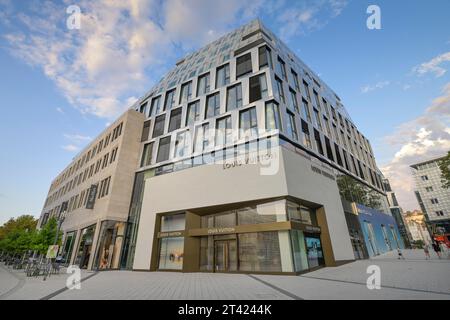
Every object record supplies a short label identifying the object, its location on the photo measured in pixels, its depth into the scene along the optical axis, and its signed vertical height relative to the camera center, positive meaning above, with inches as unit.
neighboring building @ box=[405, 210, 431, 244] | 3654.0 +390.9
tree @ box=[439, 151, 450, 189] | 986.6 +362.6
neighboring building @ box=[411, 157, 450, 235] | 2383.1 +593.1
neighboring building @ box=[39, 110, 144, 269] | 885.8 +251.8
